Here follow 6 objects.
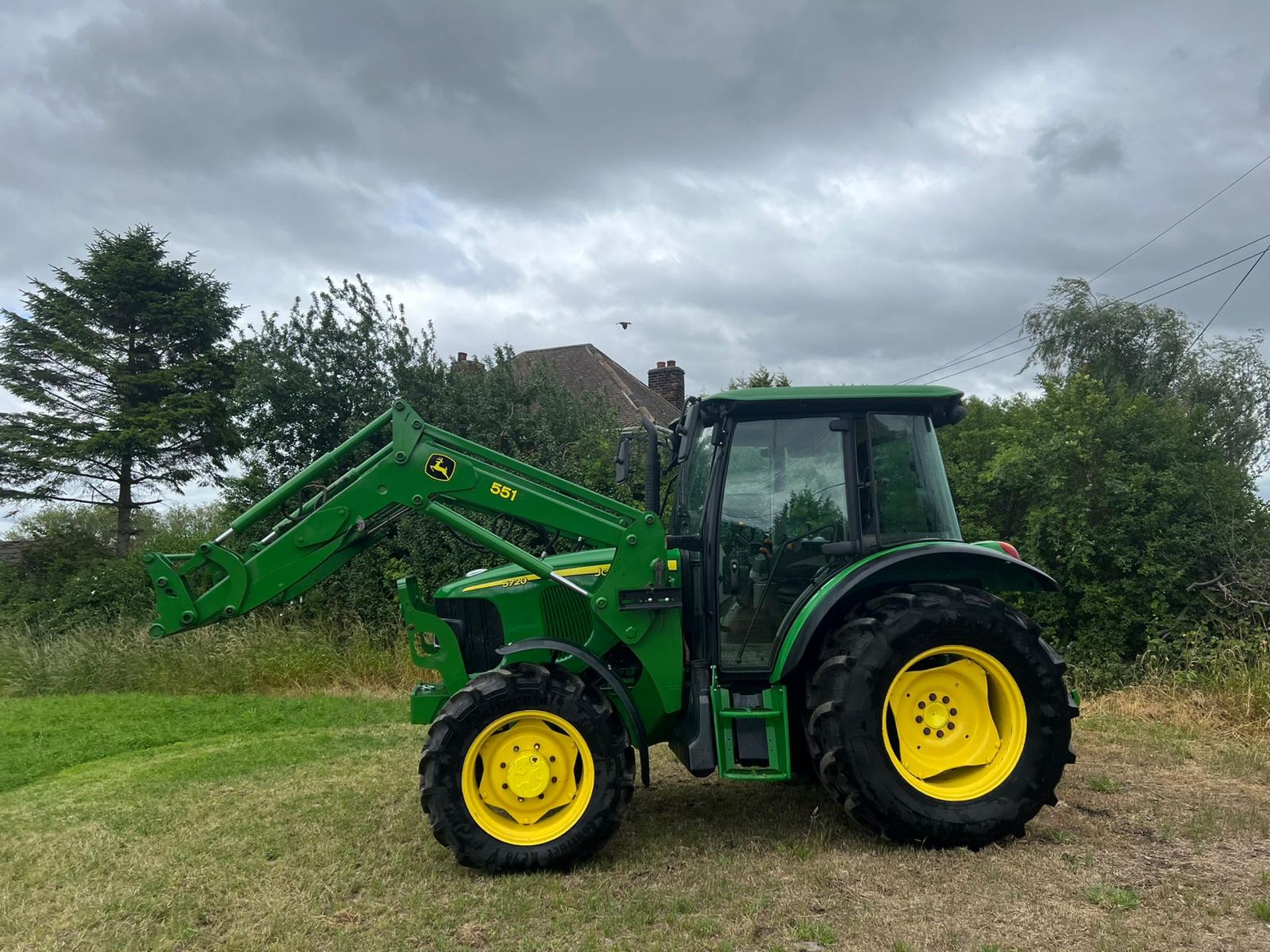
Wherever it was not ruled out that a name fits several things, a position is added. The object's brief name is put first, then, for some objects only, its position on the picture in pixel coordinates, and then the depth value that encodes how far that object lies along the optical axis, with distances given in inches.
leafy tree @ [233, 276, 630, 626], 473.7
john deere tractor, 155.0
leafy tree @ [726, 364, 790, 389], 748.6
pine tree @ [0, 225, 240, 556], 639.1
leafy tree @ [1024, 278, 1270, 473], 661.3
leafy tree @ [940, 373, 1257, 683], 358.6
